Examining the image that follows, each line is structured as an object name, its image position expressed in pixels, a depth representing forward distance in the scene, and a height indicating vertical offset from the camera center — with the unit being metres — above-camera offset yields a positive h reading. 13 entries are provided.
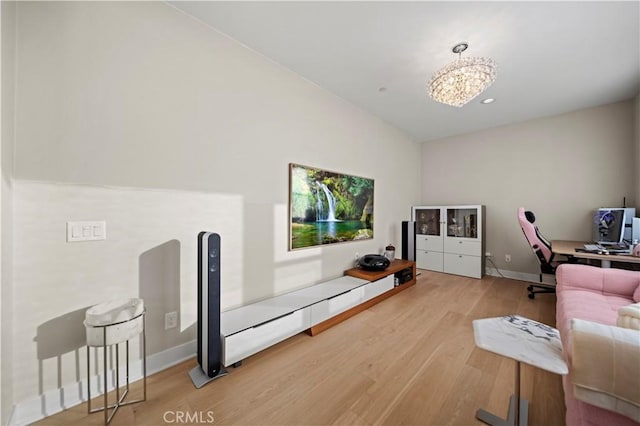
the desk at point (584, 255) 2.24 -0.42
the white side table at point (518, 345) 0.97 -0.61
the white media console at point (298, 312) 1.71 -0.88
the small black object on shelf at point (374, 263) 3.12 -0.67
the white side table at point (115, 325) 1.25 -0.62
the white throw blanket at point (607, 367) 0.84 -0.58
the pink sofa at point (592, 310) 0.89 -0.66
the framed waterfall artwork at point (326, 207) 2.52 +0.07
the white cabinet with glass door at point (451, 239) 3.96 -0.46
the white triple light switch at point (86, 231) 1.38 -0.11
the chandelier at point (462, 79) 1.93 +1.15
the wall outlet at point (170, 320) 1.72 -0.80
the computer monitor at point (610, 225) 2.82 -0.14
